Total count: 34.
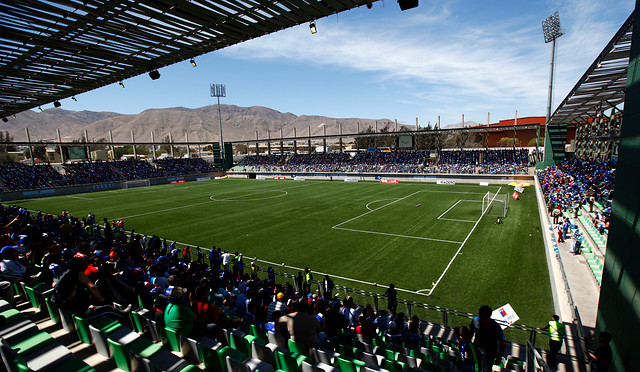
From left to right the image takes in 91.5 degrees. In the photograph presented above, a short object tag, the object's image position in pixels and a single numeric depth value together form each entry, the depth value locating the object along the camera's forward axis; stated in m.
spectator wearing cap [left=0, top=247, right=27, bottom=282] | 6.31
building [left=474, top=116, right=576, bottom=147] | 86.12
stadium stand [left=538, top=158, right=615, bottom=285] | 13.73
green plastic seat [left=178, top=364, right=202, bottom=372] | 4.07
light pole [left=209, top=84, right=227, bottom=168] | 73.74
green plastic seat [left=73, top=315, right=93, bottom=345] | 4.82
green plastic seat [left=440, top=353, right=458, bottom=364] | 5.84
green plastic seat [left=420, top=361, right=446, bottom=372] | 4.93
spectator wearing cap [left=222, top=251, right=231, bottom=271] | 13.79
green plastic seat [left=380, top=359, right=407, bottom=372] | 4.73
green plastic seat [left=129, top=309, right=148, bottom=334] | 5.56
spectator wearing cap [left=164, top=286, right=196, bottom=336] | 4.78
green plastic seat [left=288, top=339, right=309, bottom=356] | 5.06
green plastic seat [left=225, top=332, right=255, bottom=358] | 5.01
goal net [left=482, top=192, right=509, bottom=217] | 24.64
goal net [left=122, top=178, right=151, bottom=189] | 51.03
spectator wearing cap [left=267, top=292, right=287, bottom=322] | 7.16
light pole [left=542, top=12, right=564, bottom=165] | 38.62
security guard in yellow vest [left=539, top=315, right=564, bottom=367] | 6.75
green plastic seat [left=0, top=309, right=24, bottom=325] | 4.71
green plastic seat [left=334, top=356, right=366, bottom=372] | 4.46
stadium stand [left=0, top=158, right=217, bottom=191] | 45.00
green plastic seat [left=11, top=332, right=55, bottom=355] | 4.06
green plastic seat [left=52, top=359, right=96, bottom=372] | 3.71
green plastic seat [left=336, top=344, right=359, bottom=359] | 5.42
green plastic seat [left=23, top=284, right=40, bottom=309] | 5.93
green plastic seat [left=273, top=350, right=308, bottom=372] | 4.48
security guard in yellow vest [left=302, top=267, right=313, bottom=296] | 11.66
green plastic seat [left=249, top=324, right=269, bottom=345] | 5.90
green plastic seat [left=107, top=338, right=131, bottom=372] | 4.23
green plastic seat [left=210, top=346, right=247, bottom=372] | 4.36
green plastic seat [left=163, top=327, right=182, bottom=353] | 4.85
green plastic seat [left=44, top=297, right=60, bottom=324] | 5.43
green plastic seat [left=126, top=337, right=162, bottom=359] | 4.40
